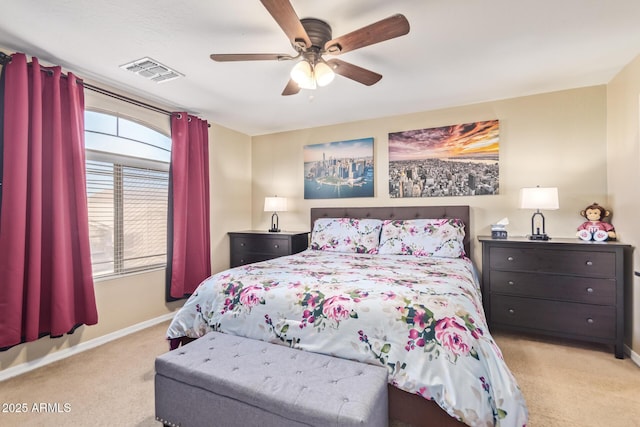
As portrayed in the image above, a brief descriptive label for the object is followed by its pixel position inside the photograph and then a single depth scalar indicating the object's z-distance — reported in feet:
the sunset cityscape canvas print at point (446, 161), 10.56
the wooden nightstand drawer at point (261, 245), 12.24
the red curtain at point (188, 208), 10.80
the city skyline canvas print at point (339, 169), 12.49
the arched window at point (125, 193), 8.98
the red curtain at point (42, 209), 6.84
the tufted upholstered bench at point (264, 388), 3.81
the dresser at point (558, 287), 7.88
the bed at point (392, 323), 4.20
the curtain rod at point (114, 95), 6.97
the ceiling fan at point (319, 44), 4.89
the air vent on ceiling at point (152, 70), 7.81
